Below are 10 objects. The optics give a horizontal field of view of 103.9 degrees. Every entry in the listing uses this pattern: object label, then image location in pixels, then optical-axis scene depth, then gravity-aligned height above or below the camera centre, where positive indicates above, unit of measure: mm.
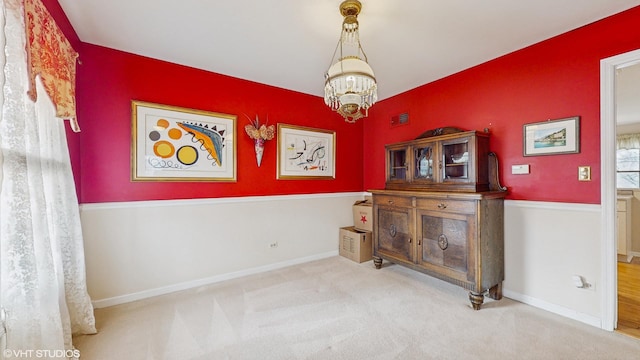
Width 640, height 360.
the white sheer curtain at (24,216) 1164 -175
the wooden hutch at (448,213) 2316 -364
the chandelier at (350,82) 1740 +687
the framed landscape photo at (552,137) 2158 +370
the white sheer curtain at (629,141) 4957 +724
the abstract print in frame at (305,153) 3465 +386
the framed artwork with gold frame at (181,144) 2551 +396
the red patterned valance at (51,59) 1313 +755
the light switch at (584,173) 2086 +37
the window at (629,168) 4930 +183
